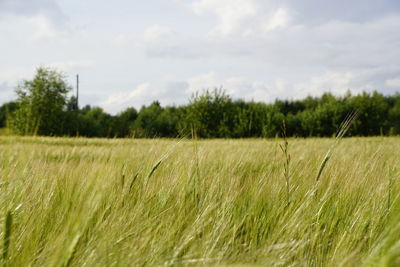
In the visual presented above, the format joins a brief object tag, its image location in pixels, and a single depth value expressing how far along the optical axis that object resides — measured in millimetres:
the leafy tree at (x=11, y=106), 45550
